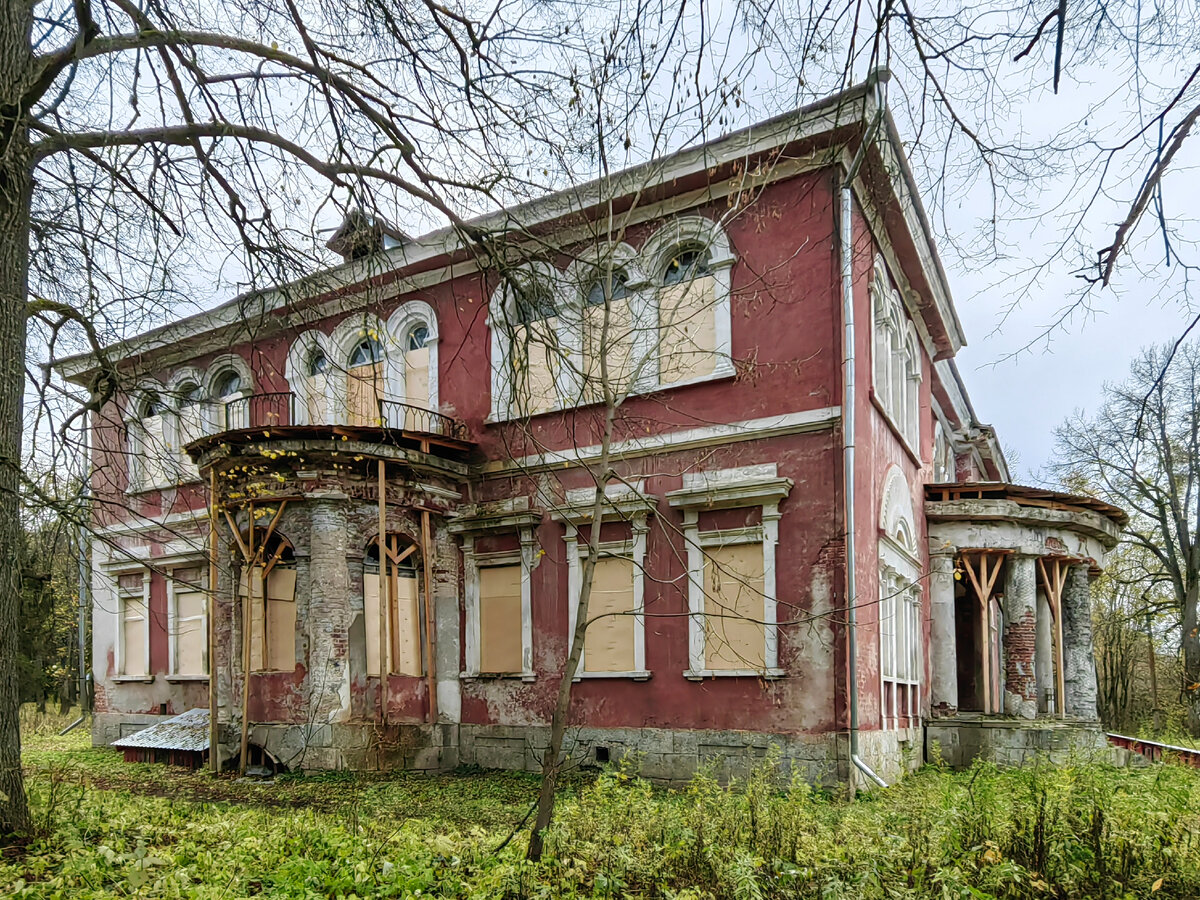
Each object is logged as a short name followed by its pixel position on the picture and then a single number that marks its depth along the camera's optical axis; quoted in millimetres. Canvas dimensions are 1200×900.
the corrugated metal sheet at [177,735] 14375
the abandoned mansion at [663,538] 11508
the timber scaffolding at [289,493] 13125
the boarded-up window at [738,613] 11570
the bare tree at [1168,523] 23781
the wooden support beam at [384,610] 12883
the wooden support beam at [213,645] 13219
